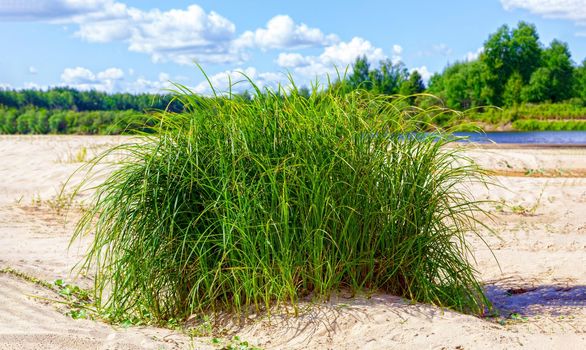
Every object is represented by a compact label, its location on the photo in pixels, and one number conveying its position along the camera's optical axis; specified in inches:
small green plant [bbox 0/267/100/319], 187.2
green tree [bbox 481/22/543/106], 2600.9
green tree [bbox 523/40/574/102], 2345.0
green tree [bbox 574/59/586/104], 2402.8
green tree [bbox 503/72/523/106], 2389.3
